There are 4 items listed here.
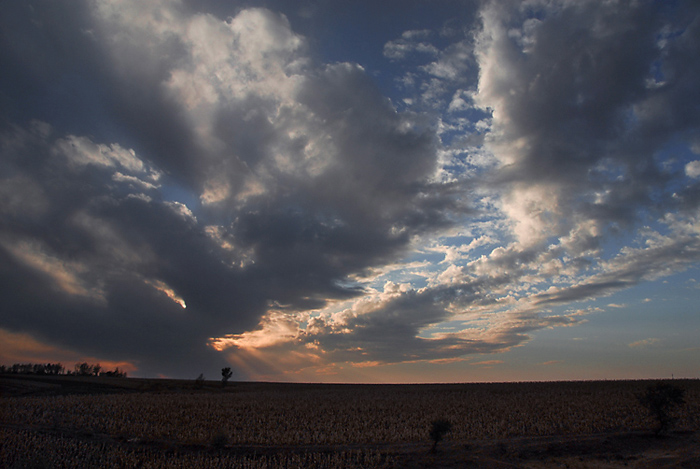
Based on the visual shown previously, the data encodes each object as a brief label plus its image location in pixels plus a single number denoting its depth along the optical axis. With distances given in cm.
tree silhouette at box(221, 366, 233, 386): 11608
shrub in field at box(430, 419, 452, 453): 2606
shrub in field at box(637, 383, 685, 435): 2894
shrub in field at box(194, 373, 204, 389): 10319
